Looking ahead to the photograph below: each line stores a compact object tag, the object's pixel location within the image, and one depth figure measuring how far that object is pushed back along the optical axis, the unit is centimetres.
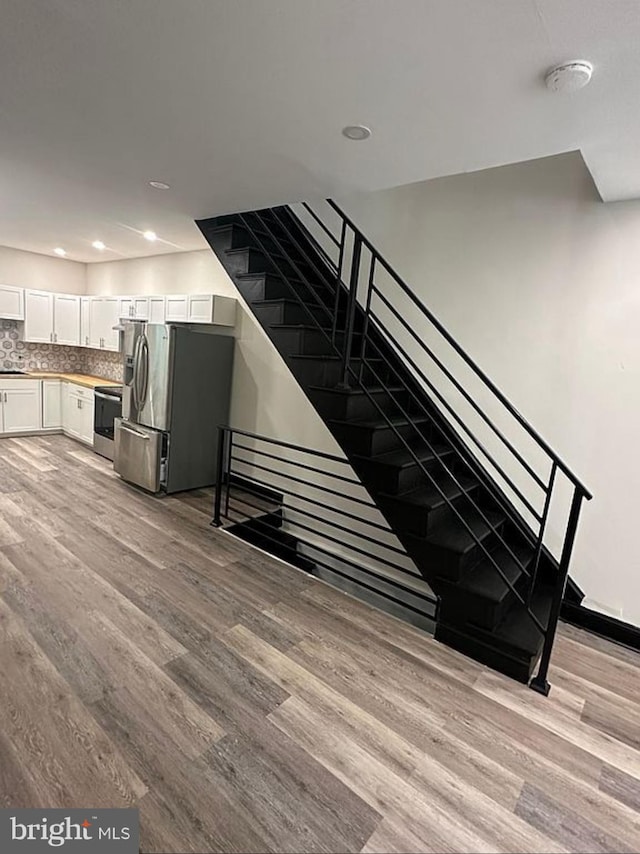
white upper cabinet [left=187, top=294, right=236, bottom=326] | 482
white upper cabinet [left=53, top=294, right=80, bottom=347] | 671
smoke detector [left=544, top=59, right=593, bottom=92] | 159
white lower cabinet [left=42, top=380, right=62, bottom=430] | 659
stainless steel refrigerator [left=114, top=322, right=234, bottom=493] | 454
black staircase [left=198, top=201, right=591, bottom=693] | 253
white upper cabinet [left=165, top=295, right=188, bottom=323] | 502
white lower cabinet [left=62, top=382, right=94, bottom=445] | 620
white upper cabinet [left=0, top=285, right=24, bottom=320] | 626
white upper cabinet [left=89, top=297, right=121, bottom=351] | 610
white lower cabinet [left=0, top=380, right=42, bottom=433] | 620
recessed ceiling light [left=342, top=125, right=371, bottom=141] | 220
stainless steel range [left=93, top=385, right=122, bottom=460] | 562
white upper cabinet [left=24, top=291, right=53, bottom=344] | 650
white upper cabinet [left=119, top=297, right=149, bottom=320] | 547
